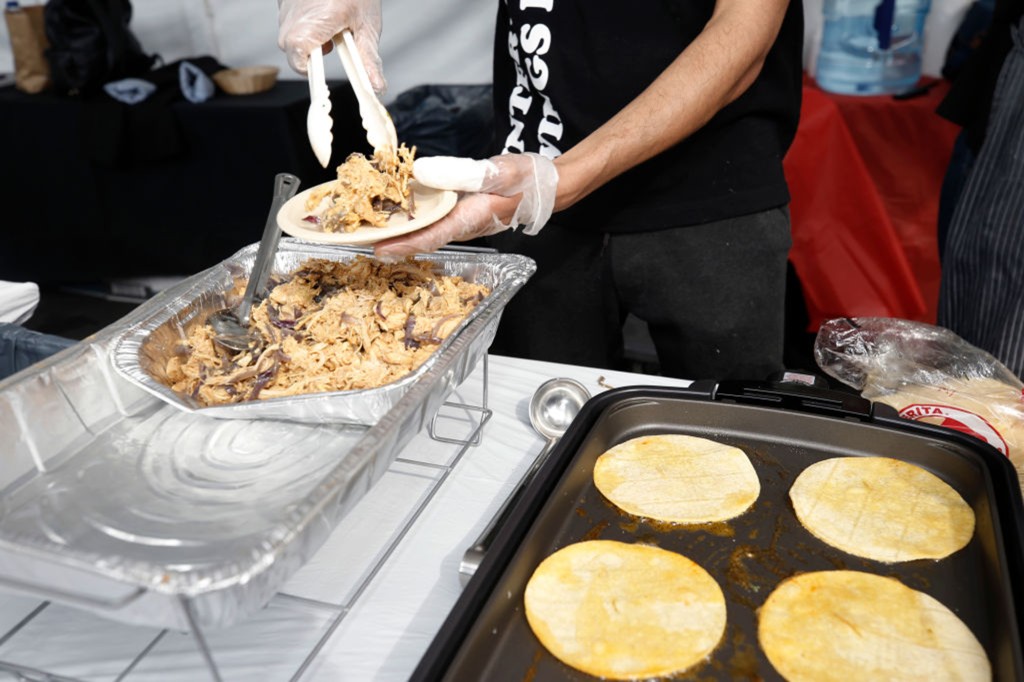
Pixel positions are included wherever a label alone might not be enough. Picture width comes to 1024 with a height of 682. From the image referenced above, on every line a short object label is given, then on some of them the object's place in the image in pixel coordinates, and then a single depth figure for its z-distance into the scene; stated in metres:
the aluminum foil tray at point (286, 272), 1.04
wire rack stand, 0.83
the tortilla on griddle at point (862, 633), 0.80
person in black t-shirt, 1.48
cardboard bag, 3.86
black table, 3.57
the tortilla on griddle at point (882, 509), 0.96
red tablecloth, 2.73
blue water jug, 2.85
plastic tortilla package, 1.18
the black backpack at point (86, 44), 3.70
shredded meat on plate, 1.21
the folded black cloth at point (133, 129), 3.58
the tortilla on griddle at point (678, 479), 1.03
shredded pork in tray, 1.14
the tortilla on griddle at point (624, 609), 0.82
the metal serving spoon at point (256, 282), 1.24
